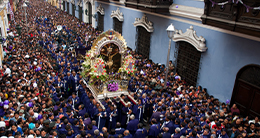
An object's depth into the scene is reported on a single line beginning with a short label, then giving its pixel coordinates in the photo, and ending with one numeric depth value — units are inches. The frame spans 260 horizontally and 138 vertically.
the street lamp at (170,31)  379.2
